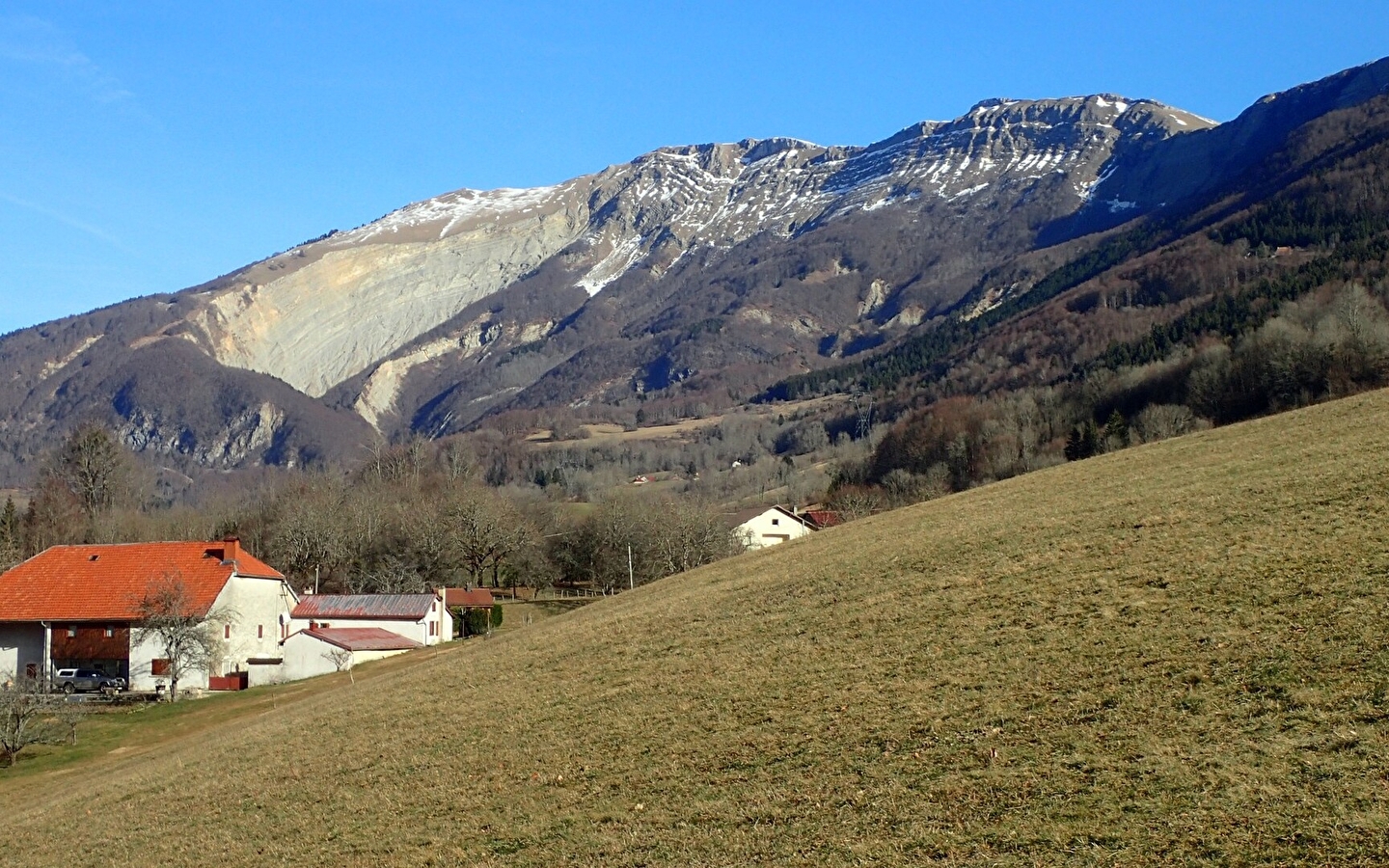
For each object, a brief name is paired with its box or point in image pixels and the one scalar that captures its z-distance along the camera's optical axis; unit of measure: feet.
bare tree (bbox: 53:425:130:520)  405.59
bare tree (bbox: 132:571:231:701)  209.97
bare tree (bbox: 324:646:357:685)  209.87
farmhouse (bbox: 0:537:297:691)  225.97
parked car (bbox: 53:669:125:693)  215.31
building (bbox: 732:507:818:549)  415.85
